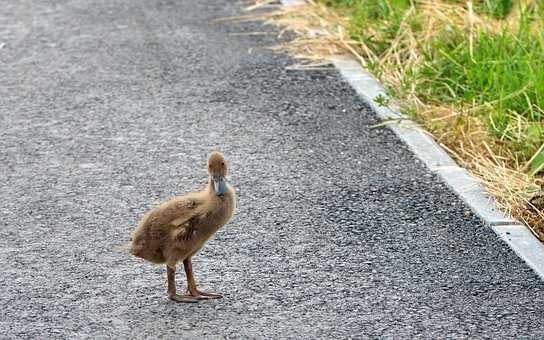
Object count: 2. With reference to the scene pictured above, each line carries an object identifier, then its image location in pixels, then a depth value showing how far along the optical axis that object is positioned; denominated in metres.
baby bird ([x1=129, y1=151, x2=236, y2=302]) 9.69
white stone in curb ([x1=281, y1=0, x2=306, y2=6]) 20.23
